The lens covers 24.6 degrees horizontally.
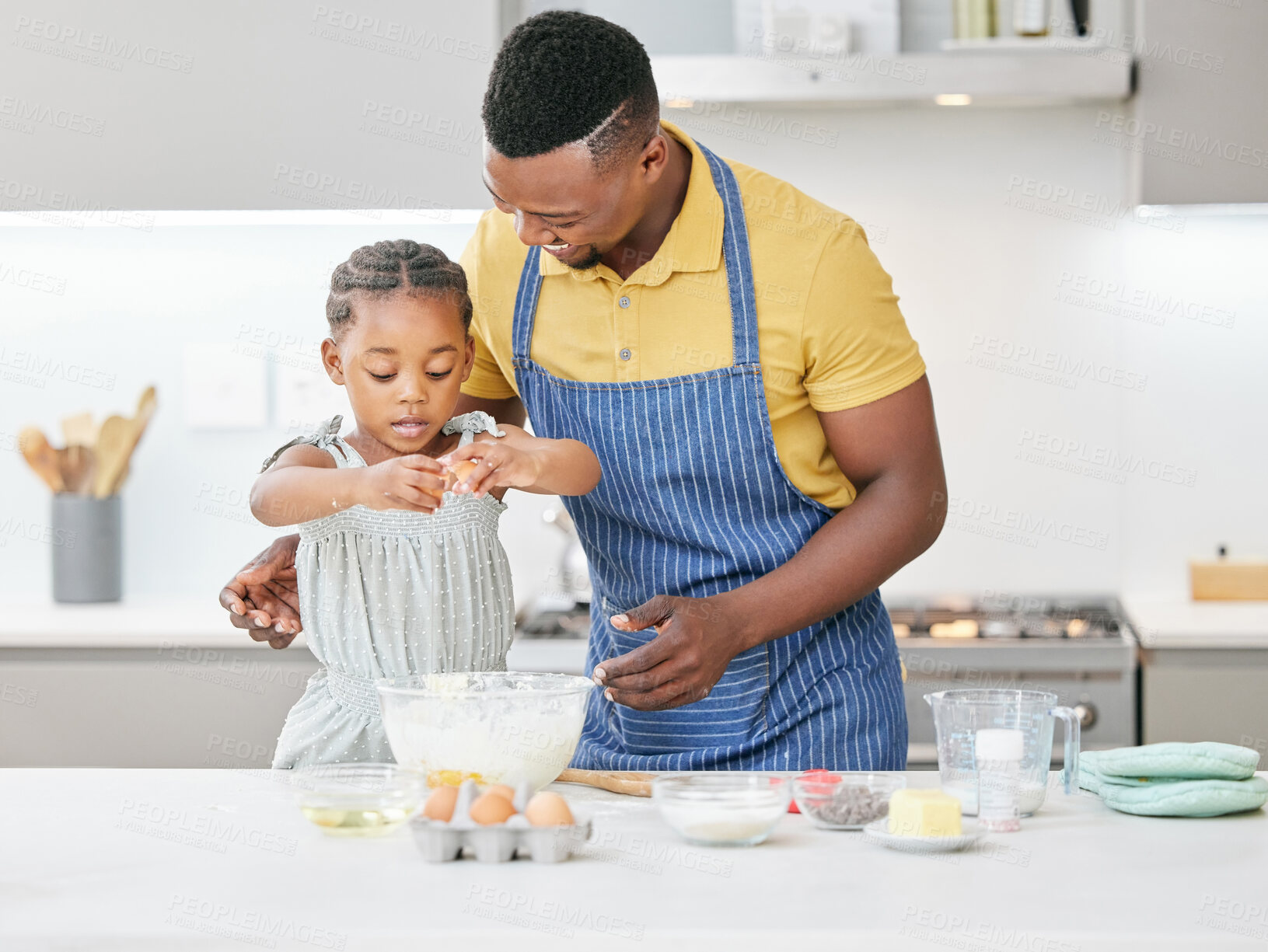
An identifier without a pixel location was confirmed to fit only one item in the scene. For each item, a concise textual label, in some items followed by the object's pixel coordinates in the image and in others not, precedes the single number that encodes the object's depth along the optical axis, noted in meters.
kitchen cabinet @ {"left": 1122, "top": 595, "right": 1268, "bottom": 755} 4.24
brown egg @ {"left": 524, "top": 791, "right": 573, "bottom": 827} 2.62
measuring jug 2.78
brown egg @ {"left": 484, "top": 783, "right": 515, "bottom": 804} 2.64
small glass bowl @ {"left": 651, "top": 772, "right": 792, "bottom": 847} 2.65
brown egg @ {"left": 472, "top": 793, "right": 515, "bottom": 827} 2.62
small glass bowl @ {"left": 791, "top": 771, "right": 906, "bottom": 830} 2.71
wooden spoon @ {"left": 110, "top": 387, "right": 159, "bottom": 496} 5.24
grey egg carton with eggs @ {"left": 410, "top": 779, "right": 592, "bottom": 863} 2.61
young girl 3.15
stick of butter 2.64
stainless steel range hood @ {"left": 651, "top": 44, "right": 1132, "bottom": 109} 4.66
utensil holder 5.13
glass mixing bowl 2.77
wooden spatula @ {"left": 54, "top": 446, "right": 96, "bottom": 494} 5.21
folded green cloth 2.75
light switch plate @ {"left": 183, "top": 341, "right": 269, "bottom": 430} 5.50
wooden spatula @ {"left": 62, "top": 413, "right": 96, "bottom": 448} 5.24
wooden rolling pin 2.89
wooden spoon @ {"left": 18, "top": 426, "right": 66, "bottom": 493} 5.12
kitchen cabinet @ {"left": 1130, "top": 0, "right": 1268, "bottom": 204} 4.56
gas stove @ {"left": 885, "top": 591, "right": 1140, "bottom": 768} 4.31
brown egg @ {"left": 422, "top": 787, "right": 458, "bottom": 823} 2.63
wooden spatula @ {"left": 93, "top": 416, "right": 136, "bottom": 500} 5.20
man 3.20
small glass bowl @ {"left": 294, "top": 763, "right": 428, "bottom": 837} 2.69
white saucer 2.63
